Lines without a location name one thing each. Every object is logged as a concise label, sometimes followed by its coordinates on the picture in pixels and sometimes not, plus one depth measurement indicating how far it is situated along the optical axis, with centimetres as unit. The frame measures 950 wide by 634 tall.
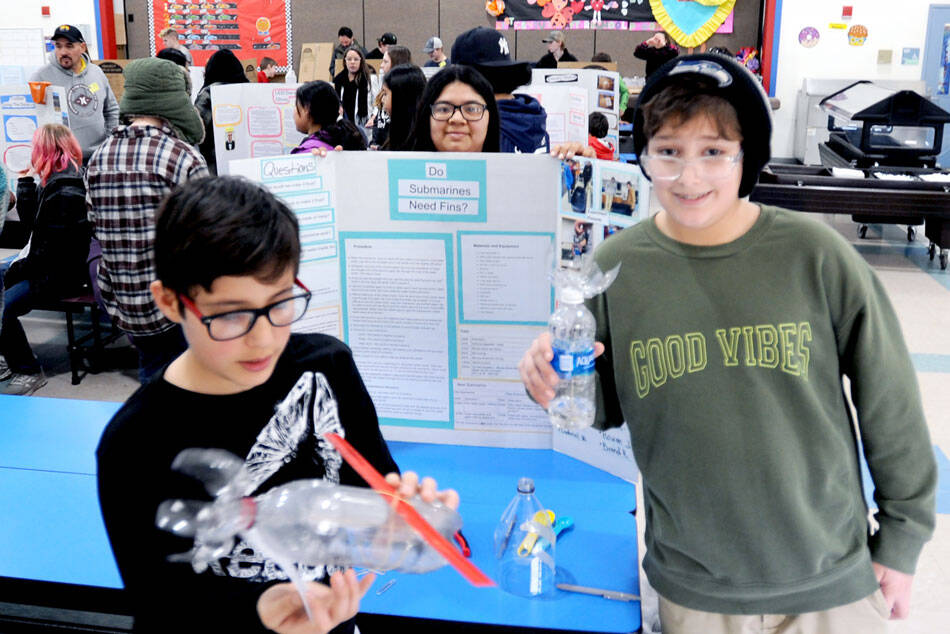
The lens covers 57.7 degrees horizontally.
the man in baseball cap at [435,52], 927
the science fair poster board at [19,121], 683
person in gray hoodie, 730
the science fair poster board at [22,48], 1307
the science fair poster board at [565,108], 609
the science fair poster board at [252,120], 670
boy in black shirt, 121
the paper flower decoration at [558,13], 1277
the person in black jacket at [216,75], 735
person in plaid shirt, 334
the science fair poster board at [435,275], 229
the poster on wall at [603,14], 1242
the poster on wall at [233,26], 1349
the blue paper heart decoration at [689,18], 1238
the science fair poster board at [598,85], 712
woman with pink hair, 458
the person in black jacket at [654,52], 901
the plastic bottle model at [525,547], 182
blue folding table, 176
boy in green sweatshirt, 143
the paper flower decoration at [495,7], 1290
